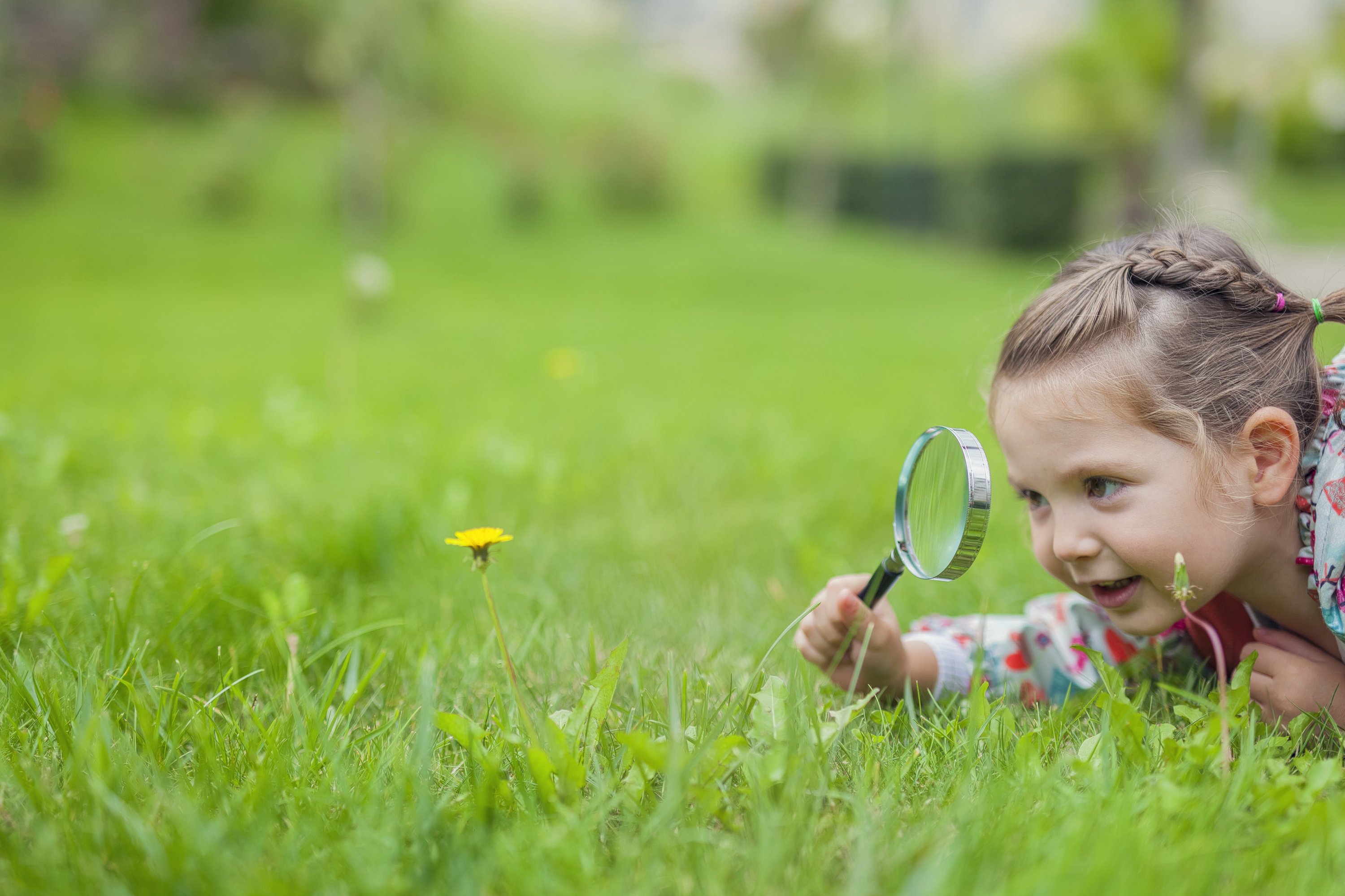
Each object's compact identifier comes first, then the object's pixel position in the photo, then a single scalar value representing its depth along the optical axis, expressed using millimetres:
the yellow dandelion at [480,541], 955
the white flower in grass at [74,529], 1266
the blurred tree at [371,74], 7728
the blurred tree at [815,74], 19580
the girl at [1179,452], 1004
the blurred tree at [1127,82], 16906
